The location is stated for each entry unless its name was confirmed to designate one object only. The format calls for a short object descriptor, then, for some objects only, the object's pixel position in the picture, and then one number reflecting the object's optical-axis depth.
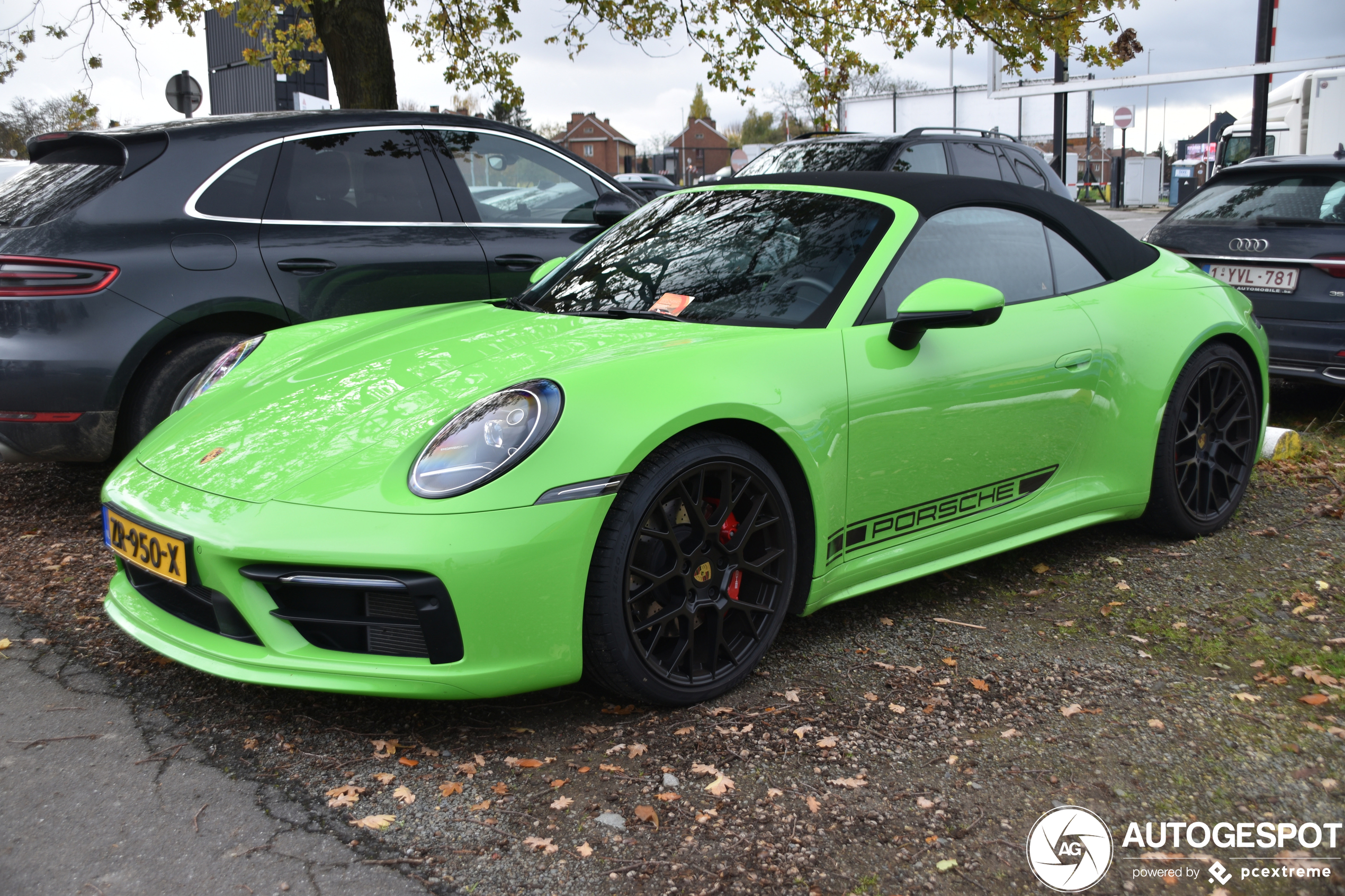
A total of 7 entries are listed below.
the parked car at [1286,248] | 5.57
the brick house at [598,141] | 92.25
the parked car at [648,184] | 17.66
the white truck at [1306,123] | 16.56
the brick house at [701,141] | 93.62
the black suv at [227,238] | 4.02
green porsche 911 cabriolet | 2.43
